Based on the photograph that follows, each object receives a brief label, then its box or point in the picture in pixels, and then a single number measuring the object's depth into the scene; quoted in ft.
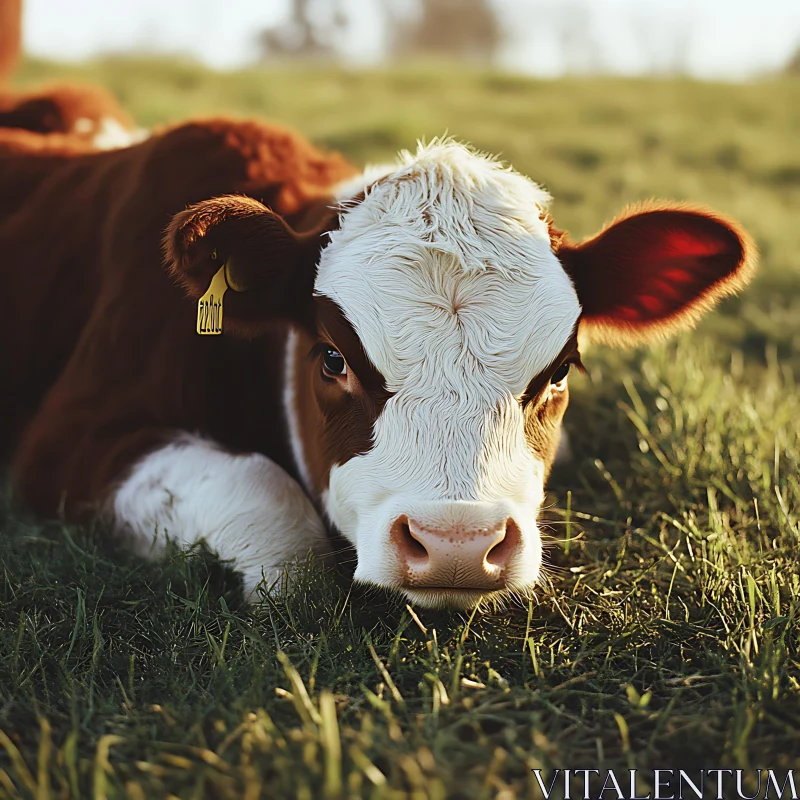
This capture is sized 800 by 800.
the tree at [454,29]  103.81
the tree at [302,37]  83.97
